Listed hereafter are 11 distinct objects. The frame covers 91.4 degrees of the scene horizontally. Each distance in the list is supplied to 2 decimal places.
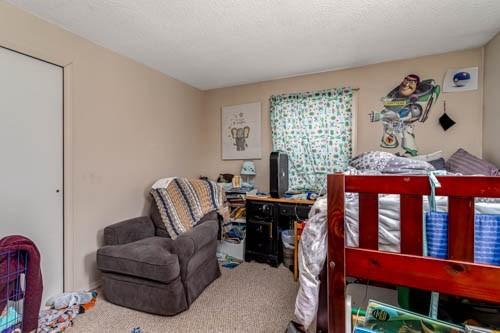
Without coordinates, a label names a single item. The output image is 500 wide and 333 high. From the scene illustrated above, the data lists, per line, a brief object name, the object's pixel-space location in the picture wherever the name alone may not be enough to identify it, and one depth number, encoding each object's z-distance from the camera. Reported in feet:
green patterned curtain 9.38
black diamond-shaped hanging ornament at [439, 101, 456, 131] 8.05
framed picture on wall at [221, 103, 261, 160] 10.97
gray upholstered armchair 5.81
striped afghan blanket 7.88
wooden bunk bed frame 2.75
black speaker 8.95
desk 8.70
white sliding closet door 5.54
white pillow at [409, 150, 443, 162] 7.95
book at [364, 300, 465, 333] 3.15
